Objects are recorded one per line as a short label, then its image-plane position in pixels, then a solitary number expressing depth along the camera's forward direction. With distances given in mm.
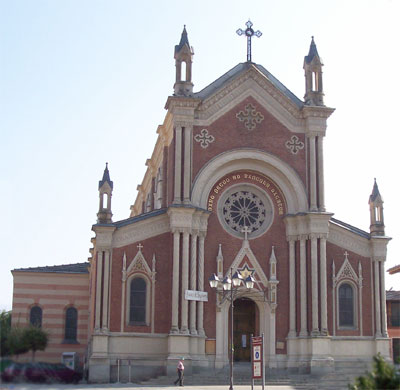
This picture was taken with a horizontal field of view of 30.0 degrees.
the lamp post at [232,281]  34094
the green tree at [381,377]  17844
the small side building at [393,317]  56781
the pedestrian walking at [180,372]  37709
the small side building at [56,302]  49425
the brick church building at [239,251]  41562
